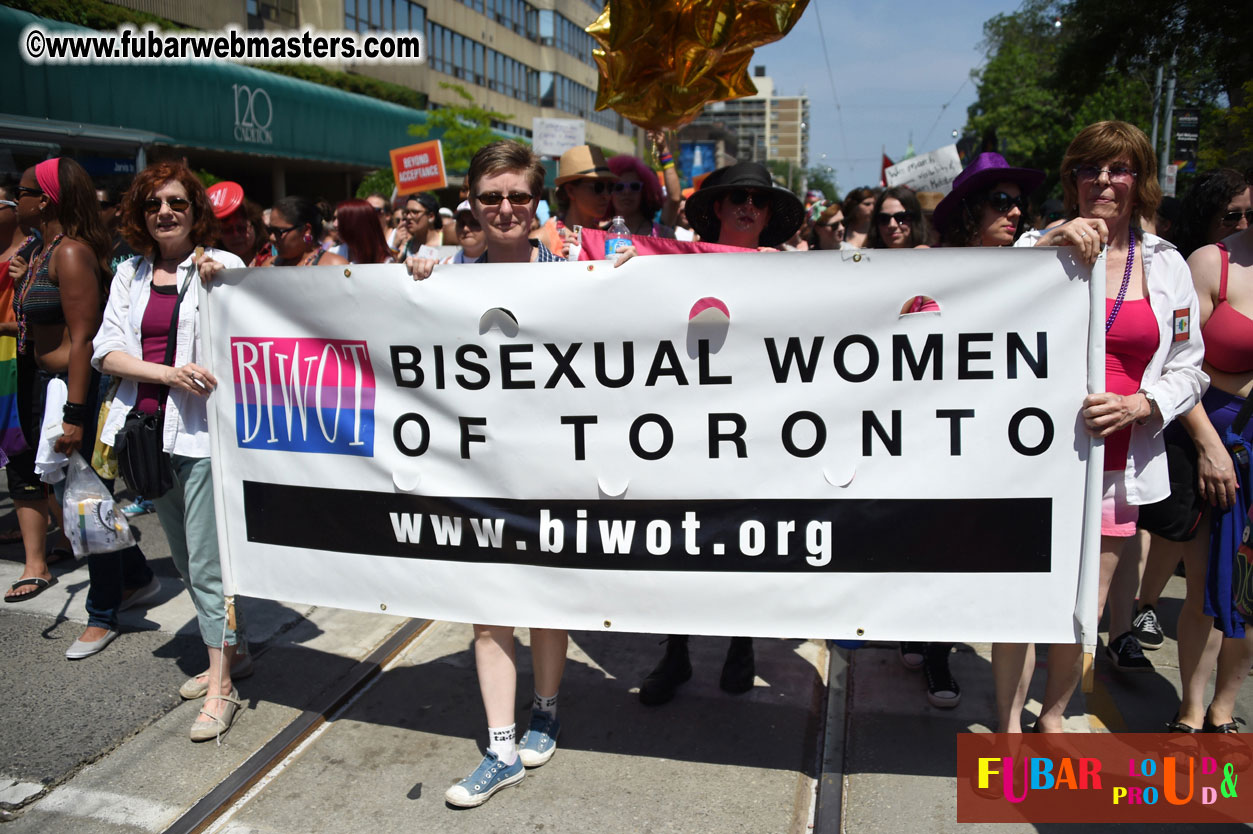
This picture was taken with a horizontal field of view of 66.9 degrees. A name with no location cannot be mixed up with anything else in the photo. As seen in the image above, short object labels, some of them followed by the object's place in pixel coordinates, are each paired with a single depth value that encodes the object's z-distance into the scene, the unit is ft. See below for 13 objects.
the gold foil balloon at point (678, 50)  15.43
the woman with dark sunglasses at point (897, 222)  15.44
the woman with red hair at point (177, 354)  11.50
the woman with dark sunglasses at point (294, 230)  20.77
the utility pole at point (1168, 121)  76.13
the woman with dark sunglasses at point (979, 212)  11.89
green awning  56.65
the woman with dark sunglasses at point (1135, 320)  9.51
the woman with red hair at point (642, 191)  17.84
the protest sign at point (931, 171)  26.55
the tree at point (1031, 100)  113.91
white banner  9.34
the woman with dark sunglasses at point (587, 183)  17.51
